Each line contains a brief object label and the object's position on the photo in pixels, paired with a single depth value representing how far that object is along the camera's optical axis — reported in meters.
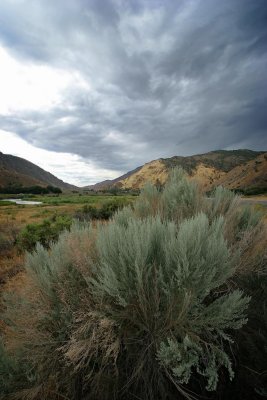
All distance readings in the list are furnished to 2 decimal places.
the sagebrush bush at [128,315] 2.29
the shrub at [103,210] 18.56
